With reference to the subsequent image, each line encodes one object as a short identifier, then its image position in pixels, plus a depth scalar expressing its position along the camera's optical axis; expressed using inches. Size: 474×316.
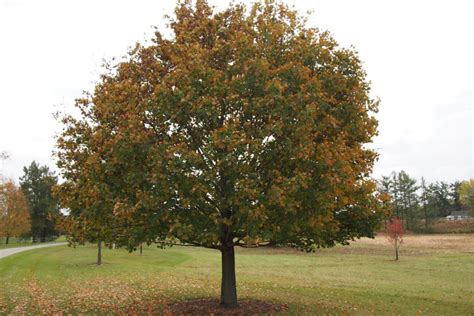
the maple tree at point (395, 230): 2107.5
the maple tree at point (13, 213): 2588.1
